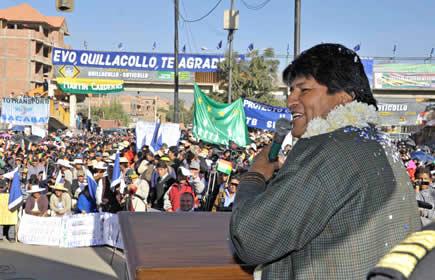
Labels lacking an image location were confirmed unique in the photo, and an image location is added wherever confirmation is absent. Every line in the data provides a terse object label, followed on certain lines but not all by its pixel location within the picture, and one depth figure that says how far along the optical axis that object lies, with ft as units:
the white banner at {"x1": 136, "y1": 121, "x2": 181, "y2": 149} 50.44
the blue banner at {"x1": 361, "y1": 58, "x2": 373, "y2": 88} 96.58
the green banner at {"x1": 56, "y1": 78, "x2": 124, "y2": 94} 82.07
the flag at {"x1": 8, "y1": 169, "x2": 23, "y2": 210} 34.01
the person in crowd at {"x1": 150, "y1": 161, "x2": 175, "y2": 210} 33.60
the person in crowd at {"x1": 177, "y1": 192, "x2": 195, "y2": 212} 28.63
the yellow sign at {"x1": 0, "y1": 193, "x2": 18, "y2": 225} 33.88
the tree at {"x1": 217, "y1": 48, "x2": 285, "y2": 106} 131.44
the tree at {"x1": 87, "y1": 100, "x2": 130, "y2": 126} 363.05
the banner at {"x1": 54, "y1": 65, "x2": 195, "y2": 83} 87.70
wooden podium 6.19
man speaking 5.21
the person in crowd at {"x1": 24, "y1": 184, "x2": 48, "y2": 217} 34.06
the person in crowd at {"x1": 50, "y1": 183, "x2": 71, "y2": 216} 33.77
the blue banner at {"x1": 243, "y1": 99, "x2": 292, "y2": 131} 53.47
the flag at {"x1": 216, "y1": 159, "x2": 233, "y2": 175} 33.24
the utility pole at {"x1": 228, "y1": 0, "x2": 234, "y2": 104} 62.98
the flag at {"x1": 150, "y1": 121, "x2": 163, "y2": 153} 49.88
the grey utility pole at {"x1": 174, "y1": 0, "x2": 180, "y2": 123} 62.82
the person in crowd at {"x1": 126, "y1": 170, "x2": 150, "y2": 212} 30.48
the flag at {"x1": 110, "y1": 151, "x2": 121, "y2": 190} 32.71
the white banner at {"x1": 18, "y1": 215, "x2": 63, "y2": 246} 33.04
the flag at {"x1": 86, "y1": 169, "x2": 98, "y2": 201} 33.55
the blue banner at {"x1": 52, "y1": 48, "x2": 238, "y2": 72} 84.94
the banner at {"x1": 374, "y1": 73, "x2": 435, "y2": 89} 133.28
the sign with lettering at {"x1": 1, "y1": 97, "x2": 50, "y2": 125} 68.54
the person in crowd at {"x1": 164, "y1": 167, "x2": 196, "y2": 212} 29.27
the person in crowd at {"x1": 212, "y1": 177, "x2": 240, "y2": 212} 29.60
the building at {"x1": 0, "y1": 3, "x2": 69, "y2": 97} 228.02
